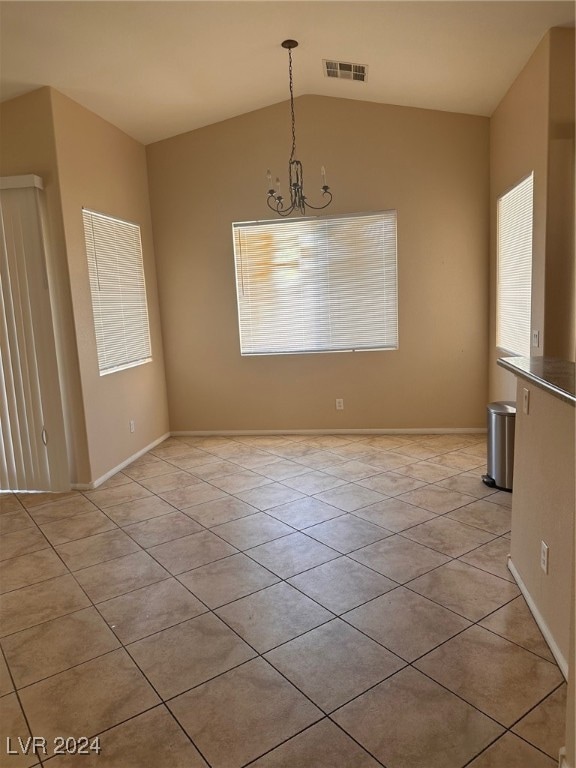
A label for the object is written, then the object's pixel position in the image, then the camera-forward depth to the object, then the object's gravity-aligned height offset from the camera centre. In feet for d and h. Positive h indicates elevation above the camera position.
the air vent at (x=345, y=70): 14.14 +6.31
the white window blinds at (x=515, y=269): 13.04 +0.67
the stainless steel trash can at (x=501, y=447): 12.69 -3.64
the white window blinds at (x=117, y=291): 14.87 +0.74
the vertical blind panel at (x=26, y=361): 13.29 -1.03
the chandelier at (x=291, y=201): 16.36 +3.48
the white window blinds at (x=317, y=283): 17.60 +0.73
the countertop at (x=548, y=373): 6.39 -1.15
